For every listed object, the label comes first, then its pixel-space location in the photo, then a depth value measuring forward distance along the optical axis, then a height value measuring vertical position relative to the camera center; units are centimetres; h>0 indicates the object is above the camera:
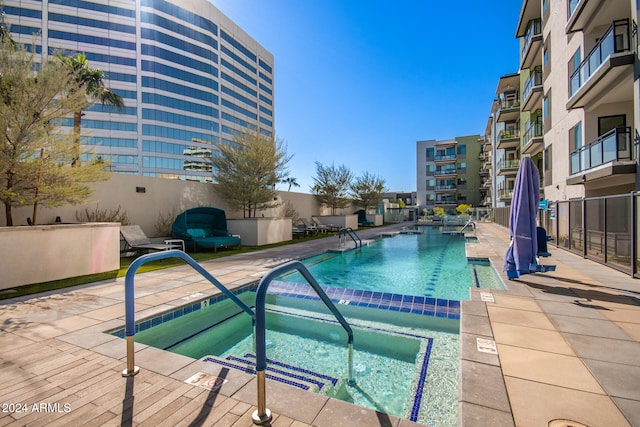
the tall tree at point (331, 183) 2441 +233
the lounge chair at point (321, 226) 1961 -97
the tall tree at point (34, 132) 620 +180
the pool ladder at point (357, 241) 1329 -147
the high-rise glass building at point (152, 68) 3969 +2193
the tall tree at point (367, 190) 3120 +221
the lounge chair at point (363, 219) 2948 -79
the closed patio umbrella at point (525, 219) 559 -20
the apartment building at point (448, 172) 4803 +625
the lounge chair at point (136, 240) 929 -87
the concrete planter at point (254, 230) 1325 -79
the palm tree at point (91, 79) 1501 +712
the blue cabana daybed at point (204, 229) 1109 -63
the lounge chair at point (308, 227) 1828 -96
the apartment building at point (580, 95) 877 +406
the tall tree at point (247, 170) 1378 +200
